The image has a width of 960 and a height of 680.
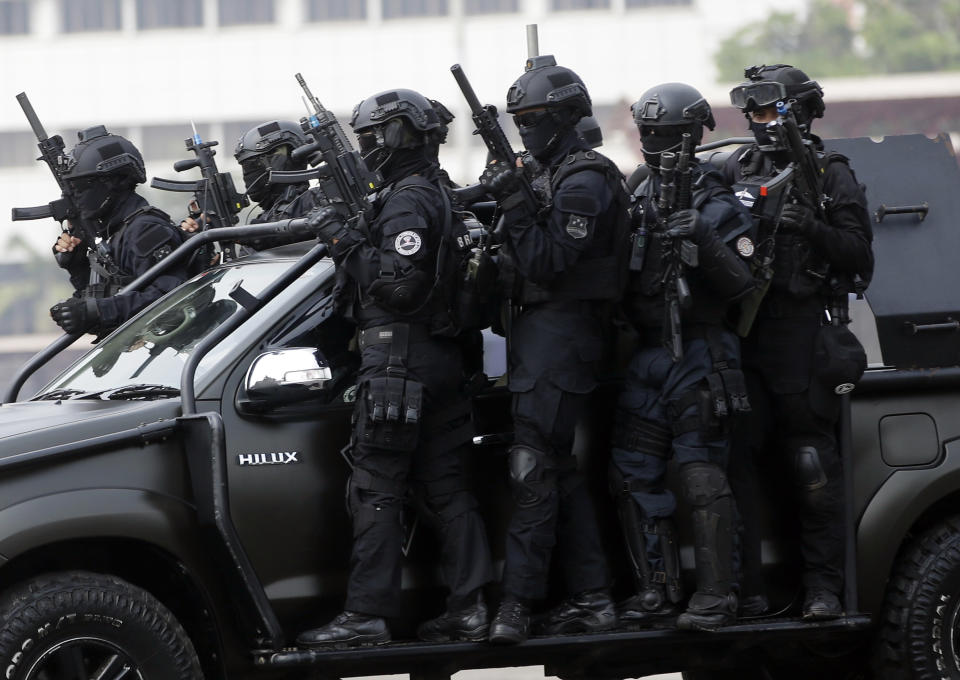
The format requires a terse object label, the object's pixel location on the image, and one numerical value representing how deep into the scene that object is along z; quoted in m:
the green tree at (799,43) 144.87
